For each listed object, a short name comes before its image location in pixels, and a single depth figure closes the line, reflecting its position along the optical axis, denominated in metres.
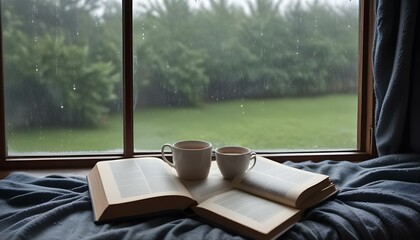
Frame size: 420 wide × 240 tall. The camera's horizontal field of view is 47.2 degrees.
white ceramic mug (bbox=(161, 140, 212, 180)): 1.06
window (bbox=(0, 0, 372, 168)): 1.34
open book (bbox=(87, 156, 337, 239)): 0.90
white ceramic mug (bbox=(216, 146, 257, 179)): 1.06
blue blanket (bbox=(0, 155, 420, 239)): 0.88
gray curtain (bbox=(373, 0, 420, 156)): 1.23
